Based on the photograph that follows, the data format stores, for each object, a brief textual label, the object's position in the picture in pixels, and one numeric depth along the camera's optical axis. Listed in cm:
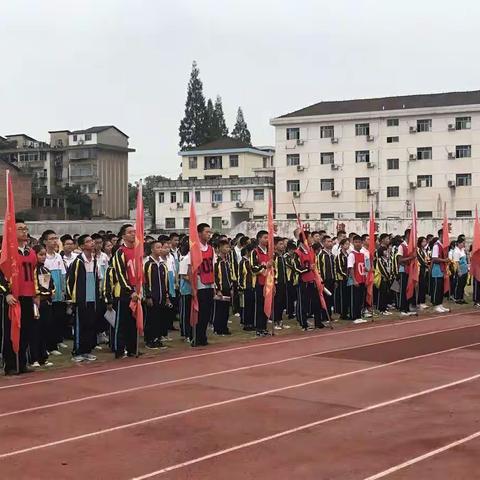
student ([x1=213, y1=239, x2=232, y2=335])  1249
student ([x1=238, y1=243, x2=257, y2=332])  1287
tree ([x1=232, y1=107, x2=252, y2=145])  7456
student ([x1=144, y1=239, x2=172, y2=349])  1095
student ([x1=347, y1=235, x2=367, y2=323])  1398
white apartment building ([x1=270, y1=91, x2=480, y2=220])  4659
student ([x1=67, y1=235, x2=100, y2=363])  975
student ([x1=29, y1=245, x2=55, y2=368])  931
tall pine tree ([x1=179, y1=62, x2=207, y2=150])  6556
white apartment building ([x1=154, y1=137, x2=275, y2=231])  5306
